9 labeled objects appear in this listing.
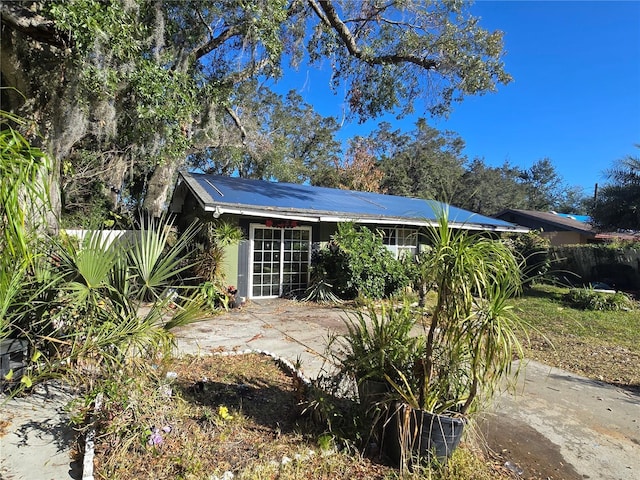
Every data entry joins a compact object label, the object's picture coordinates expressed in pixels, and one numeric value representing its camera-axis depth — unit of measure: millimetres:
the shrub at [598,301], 10078
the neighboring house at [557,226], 23359
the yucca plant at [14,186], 1725
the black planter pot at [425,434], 2670
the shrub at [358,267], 9695
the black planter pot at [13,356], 3346
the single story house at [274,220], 9250
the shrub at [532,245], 14781
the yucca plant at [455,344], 2504
